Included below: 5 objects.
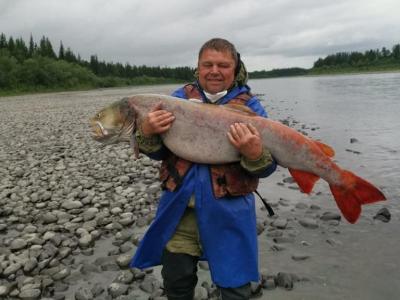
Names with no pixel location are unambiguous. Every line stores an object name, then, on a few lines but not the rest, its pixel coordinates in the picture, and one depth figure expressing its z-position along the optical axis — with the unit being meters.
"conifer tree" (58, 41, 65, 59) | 125.81
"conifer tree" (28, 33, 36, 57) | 113.91
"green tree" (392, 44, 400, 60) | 136.68
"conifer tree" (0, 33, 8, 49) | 104.38
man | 3.16
